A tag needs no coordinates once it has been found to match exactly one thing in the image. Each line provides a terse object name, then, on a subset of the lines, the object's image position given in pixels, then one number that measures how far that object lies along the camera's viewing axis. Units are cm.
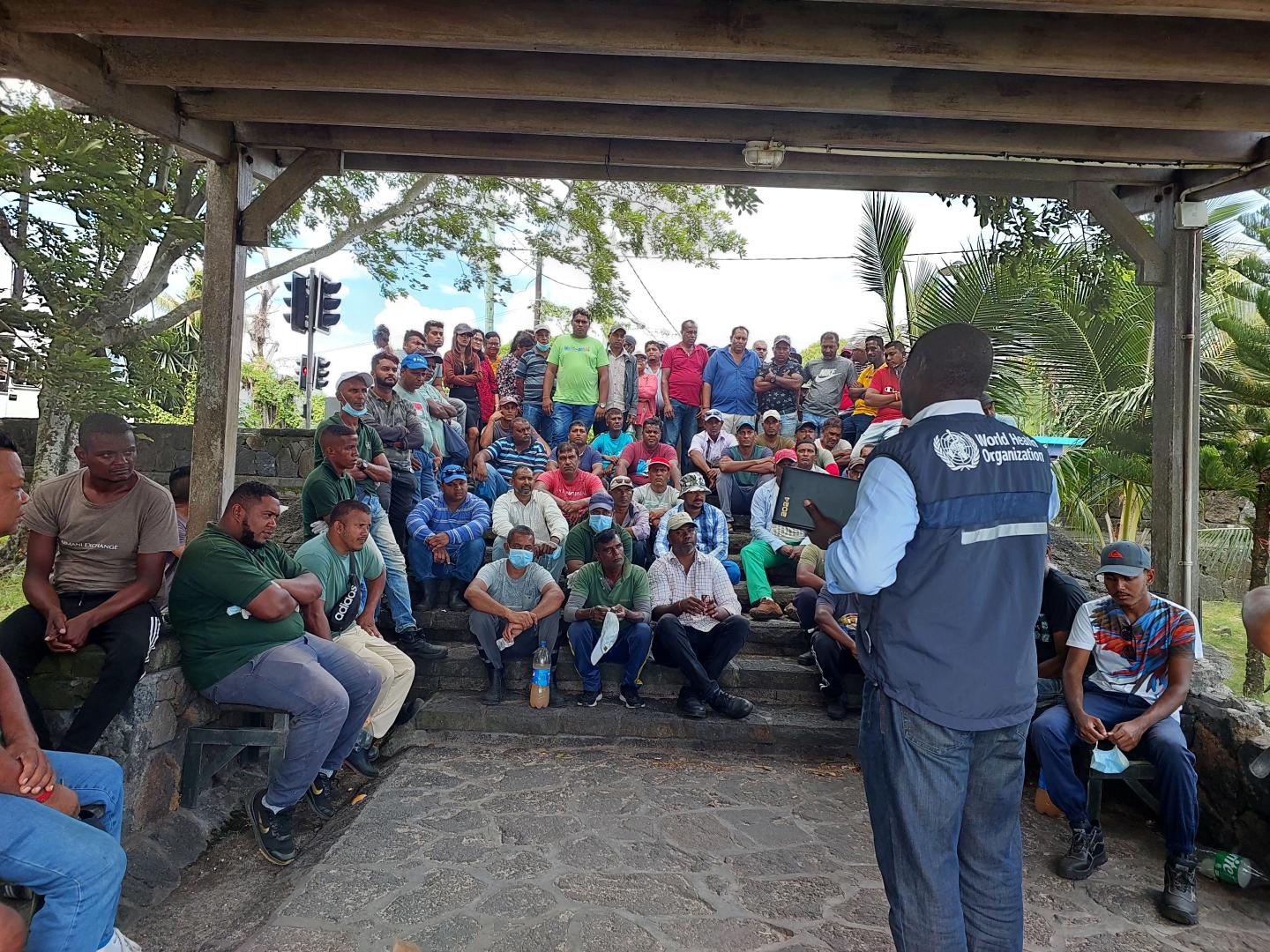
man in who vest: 244
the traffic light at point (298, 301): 936
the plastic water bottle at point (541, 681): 592
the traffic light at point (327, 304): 939
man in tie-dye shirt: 404
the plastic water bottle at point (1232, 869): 391
